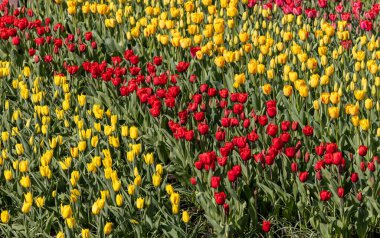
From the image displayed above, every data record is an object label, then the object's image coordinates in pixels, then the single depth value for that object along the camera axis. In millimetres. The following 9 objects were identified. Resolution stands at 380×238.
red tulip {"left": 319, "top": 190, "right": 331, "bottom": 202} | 3670
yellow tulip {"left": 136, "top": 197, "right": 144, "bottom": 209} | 3717
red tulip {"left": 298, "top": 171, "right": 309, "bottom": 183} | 3807
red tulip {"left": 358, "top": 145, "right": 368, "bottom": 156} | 3867
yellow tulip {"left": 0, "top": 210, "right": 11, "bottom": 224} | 3688
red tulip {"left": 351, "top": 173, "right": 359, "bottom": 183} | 3744
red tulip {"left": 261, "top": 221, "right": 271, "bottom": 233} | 3705
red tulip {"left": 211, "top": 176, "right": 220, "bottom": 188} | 3701
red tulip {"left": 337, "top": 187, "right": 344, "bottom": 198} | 3660
